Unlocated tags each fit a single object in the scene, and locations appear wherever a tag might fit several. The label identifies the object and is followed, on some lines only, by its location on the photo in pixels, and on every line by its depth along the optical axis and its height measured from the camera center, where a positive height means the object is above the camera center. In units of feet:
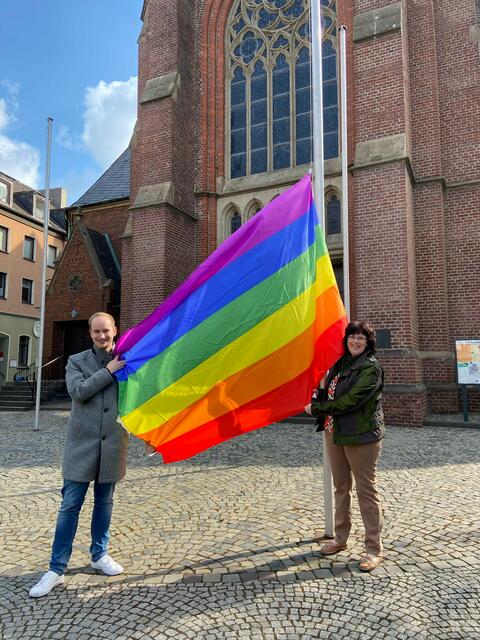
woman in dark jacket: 10.86 -1.35
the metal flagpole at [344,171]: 30.14 +13.37
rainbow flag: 11.07 +0.49
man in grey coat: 10.21 -1.92
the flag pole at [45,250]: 34.58 +8.37
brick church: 34.35 +18.38
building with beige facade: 93.61 +19.21
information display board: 32.68 +0.06
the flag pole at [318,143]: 12.84 +6.09
